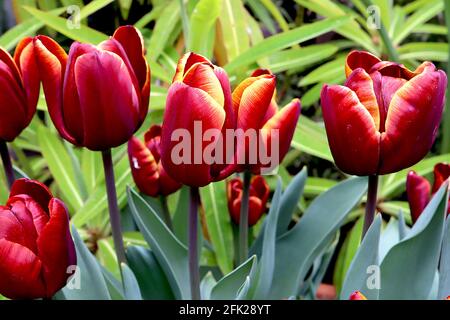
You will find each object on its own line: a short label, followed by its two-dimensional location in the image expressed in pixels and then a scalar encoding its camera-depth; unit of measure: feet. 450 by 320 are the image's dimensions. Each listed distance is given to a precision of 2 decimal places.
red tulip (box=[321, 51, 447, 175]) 1.80
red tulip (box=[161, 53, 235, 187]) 1.77
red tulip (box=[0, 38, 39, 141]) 1.91
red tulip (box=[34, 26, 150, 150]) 1.84
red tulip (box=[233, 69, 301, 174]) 1.83
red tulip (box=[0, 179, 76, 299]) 1.82
